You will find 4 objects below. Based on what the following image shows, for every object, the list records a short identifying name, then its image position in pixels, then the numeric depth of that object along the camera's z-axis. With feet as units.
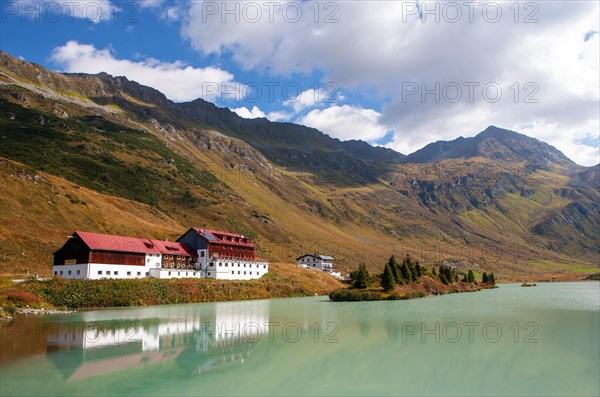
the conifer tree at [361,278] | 292.81
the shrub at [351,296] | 258.16
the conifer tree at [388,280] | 285.23
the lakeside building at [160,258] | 222.69
